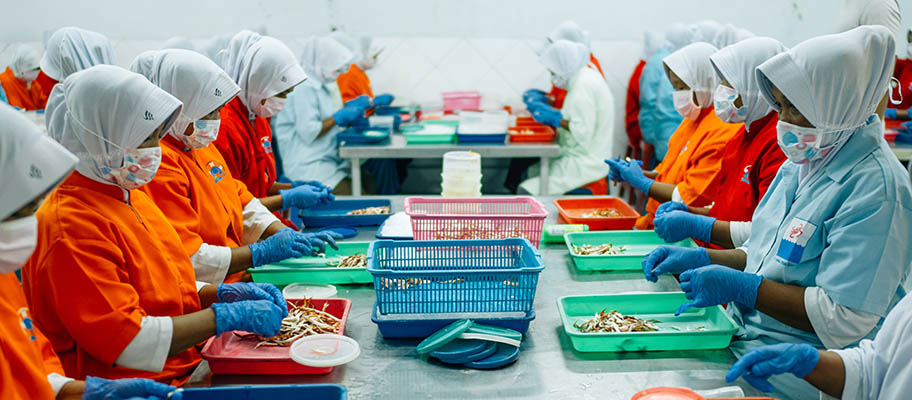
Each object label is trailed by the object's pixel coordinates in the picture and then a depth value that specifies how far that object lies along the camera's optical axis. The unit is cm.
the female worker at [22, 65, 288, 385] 154
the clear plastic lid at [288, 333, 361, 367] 169
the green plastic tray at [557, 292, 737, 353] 183
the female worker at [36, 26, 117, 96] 450
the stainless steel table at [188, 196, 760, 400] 168
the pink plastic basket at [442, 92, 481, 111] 662
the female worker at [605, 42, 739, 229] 293
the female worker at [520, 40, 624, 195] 481
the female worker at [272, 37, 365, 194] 491
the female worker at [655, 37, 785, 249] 243
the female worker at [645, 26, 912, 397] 162
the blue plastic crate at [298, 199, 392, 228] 309
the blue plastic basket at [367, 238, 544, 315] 188
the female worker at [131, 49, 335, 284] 216
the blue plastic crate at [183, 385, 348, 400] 148
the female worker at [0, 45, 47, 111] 581
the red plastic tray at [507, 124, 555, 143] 498
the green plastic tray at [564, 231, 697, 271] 270
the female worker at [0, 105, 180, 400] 118
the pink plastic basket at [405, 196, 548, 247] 263
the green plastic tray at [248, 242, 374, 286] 235
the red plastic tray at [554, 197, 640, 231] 295
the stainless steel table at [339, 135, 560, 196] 482
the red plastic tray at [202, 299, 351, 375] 171
